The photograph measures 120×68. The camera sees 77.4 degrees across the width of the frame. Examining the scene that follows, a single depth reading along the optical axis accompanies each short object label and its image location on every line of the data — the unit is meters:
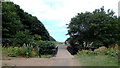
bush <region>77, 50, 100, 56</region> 6.87
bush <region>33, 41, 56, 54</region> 8.57
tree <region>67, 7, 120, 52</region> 11.71
